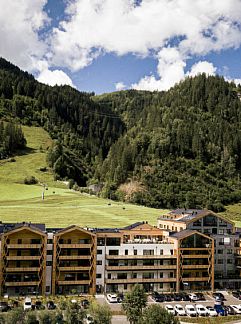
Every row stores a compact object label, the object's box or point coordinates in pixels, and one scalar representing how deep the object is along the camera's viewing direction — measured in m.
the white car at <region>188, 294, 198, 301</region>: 72.31
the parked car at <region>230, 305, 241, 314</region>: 66.68
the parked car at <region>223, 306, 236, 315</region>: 66.31
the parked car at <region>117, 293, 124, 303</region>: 70.50
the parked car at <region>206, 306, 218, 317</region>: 65.19
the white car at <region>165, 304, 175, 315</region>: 65.38
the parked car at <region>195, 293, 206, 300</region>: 73.06
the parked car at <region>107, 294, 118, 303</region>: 69.88
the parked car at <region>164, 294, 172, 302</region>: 71.38
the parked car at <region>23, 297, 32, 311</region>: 62.78
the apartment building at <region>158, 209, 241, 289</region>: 83.12
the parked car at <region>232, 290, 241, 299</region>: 76.04
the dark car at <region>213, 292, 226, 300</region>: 74.30
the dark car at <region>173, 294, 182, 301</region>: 71.88
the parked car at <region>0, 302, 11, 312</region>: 61.78
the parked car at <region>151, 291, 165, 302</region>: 70.94
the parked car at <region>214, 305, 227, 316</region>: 65.69
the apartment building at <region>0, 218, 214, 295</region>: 72.81
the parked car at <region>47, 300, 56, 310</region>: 64.19
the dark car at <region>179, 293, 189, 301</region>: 72.46
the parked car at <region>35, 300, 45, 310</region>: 63.83
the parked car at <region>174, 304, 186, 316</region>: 64.44
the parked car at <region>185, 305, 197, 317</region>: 64.69
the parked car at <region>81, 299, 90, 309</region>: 64.51
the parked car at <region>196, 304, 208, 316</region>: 65.12
